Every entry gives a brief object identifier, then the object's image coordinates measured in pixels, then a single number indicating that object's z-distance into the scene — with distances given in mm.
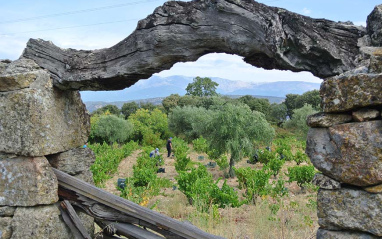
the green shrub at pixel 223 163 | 16641
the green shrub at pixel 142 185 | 9716
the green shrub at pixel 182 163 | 16172
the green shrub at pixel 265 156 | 18400
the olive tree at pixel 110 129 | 34094
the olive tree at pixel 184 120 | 35709
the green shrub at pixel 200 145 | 25242
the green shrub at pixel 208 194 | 8812
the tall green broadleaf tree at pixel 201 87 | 73219
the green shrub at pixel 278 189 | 9695
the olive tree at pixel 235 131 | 16750
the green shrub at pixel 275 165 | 13969
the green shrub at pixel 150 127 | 33656
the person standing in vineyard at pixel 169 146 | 25031
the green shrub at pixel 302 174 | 12070
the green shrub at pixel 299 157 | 17697
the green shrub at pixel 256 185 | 9781
